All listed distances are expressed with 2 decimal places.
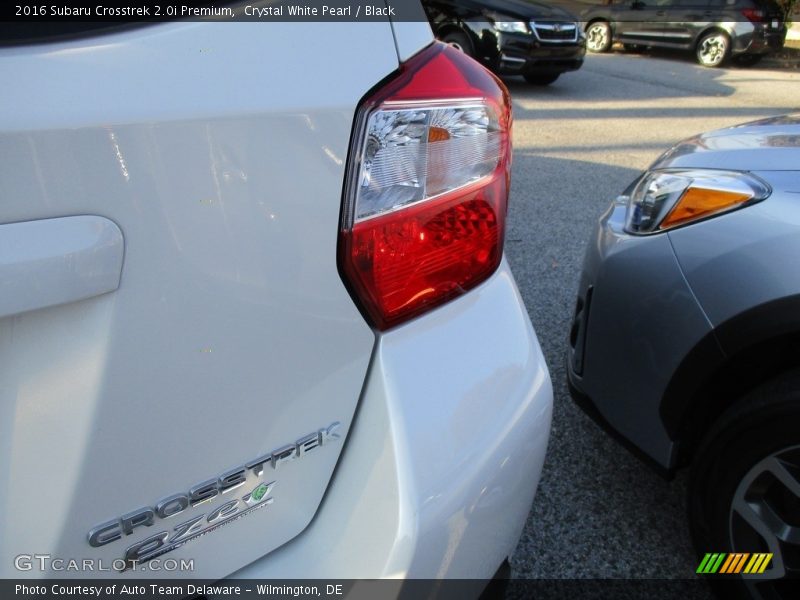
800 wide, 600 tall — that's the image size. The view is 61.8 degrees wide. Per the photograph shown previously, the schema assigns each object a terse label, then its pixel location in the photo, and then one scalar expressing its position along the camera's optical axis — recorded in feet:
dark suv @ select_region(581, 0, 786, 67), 44.60
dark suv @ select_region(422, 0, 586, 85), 29.58
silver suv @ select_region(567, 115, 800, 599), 5.28
